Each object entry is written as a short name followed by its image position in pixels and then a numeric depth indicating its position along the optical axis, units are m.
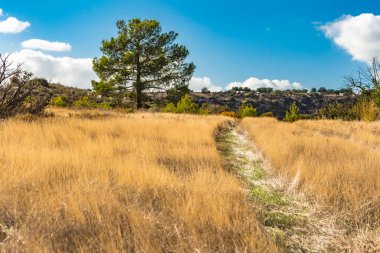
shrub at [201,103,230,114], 44.70
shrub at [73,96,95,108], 28.10
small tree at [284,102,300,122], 29.31
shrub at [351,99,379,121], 20.23
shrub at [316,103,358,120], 23.08
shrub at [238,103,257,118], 35.13
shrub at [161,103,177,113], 30.08
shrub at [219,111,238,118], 33.31
